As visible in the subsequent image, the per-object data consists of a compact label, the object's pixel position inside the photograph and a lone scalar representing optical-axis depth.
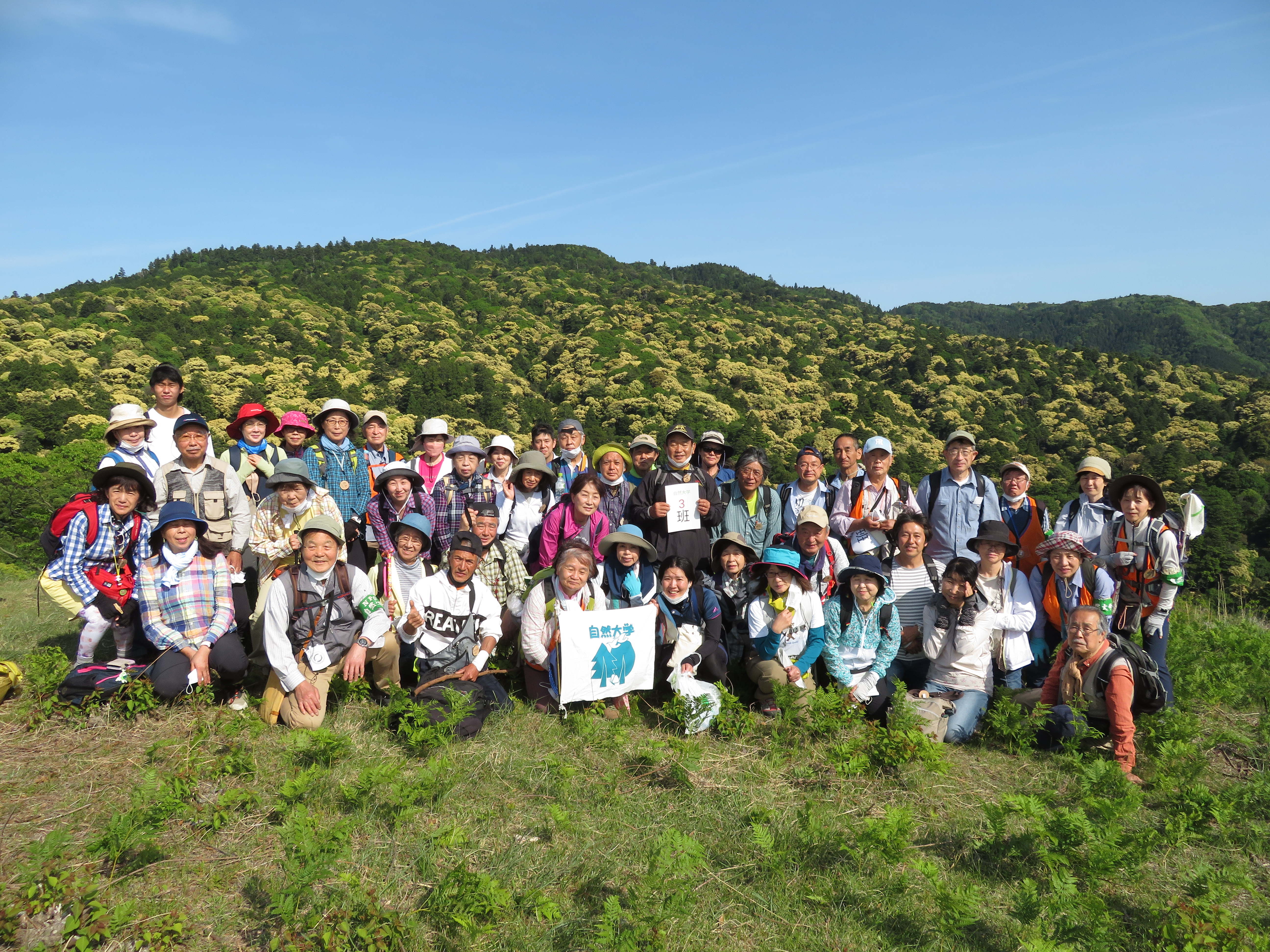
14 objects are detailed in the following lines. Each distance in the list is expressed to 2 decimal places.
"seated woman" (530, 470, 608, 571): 6.75
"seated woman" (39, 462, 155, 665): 5.37
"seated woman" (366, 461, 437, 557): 6.69
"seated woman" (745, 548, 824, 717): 5.82
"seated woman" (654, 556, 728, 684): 5.96
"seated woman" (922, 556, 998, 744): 5.73
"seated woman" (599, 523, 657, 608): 6.02
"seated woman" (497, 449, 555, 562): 7.21
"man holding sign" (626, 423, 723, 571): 7.12
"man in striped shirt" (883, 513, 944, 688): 6.14
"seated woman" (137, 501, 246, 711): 5.35
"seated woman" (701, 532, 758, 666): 6.18
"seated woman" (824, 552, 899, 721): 5.79
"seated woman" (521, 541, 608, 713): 5.67
